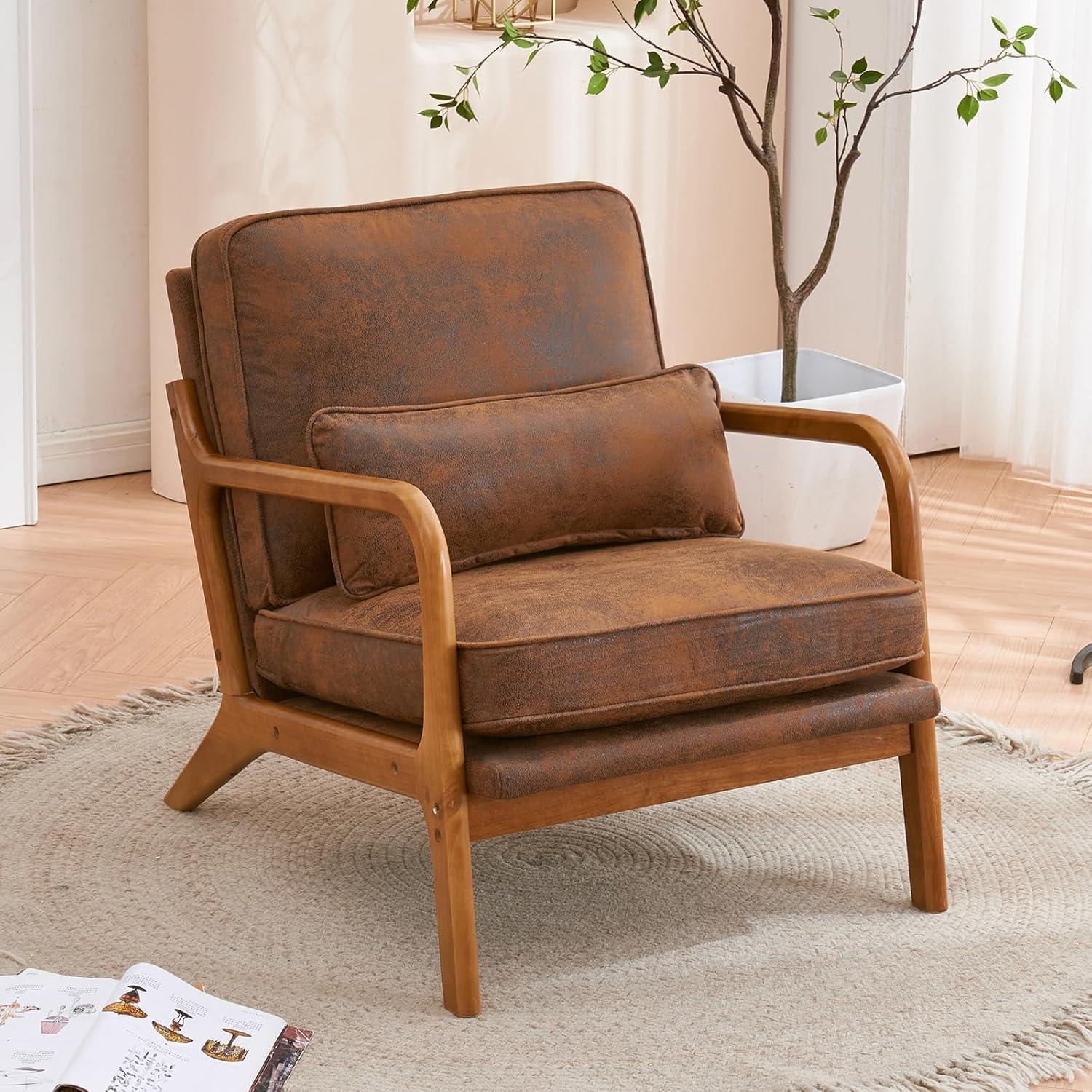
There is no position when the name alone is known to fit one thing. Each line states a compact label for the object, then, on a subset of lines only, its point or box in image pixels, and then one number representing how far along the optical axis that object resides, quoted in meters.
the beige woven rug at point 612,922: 3.78
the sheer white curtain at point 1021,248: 6.18
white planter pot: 5.52
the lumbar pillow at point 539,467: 4.02
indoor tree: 5.22
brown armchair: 3.82
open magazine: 3.50
